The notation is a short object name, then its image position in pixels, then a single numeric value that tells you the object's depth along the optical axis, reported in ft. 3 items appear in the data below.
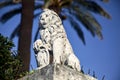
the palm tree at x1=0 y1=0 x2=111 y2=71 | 80.02
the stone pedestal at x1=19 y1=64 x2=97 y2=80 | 28.35
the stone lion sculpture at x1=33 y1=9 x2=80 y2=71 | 32.42
